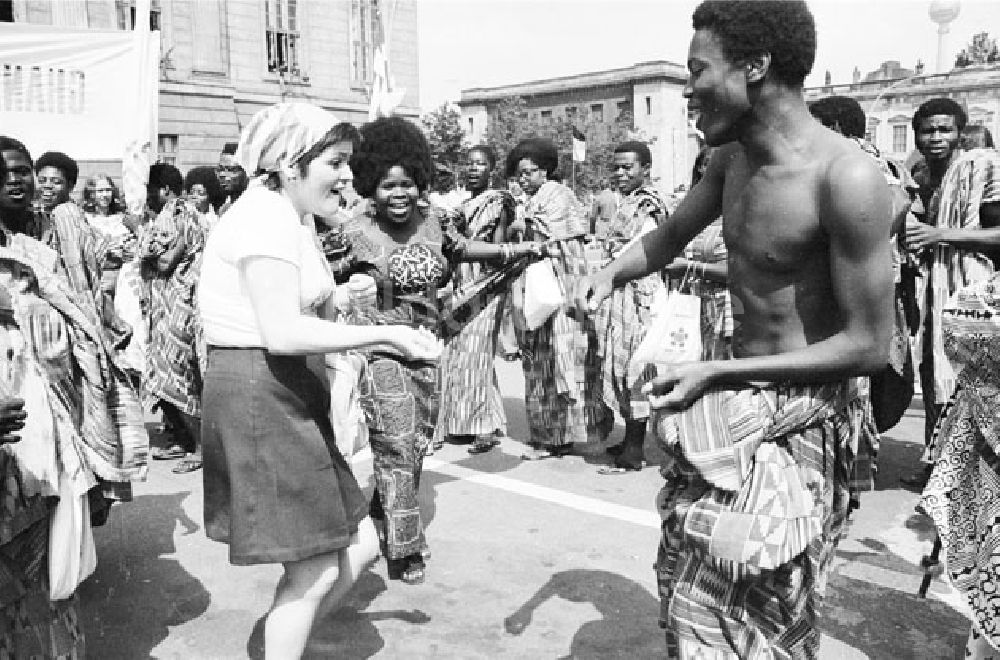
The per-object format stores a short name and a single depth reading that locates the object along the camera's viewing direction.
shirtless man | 2.01
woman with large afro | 3.99
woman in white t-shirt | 2.50
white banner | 5.83
